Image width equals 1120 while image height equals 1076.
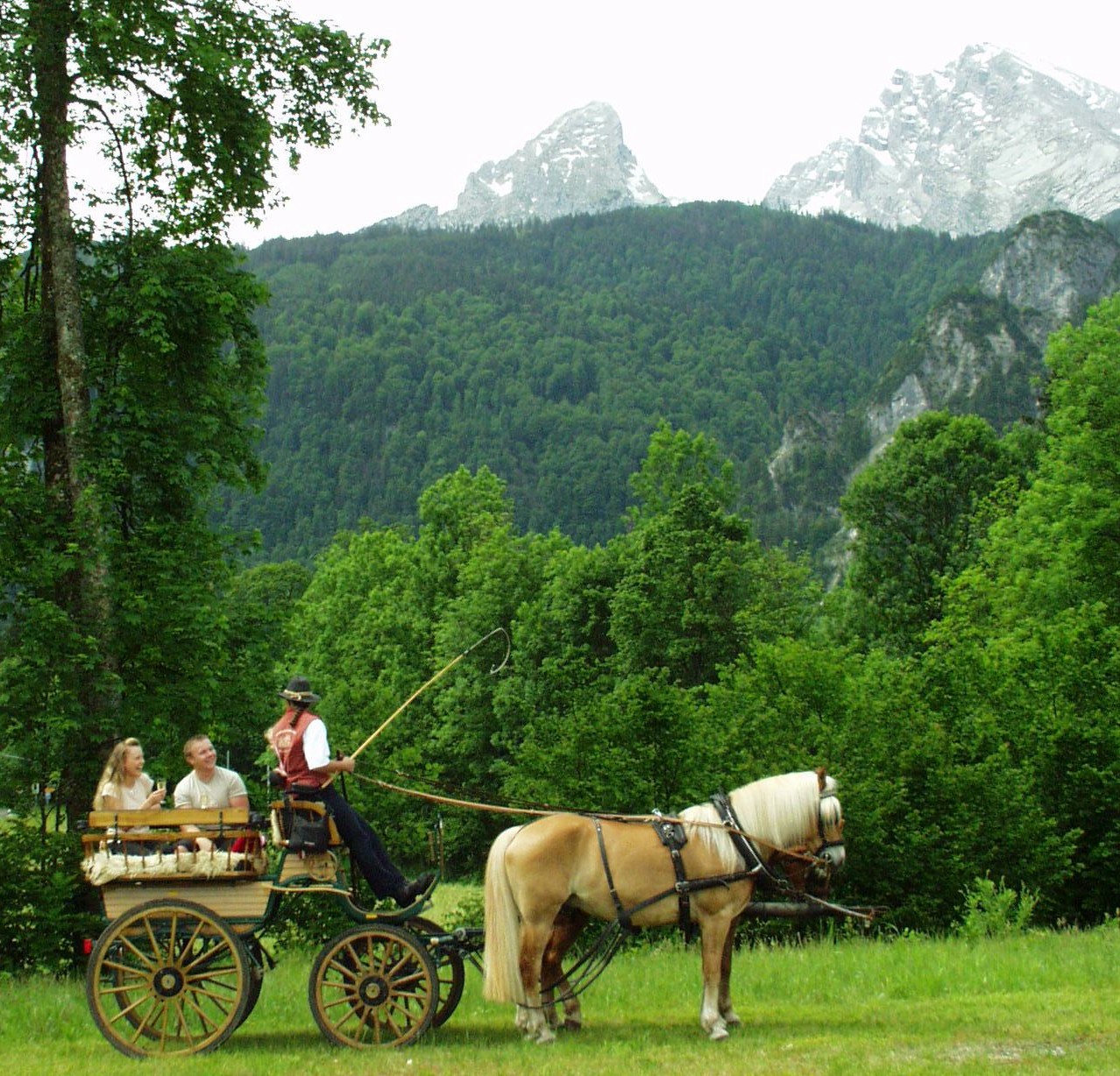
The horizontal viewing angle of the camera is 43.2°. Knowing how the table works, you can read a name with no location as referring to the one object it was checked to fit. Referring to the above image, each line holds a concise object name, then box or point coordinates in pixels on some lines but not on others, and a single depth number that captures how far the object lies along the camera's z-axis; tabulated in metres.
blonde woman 11.05
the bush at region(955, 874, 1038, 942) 15.91
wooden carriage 9.73
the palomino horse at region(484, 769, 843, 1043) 10.05
